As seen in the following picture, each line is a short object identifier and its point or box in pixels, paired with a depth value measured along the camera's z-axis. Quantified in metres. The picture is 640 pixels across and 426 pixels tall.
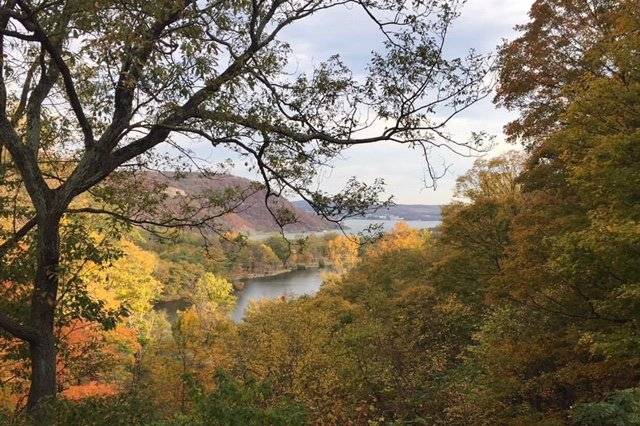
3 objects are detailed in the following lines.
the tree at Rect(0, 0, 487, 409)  4.16
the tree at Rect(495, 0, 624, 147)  11.37
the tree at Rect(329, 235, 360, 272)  54.60
